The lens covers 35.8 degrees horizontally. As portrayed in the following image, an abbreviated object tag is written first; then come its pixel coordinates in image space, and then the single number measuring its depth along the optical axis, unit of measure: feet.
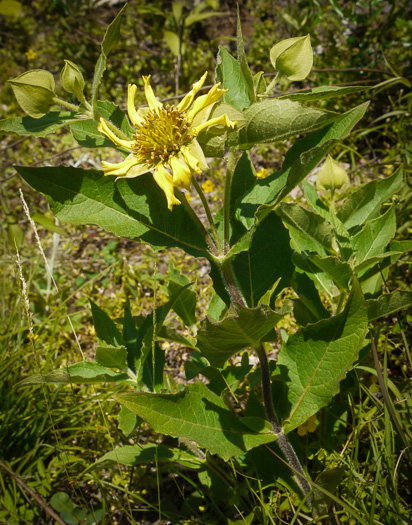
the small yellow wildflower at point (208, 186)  2.72
